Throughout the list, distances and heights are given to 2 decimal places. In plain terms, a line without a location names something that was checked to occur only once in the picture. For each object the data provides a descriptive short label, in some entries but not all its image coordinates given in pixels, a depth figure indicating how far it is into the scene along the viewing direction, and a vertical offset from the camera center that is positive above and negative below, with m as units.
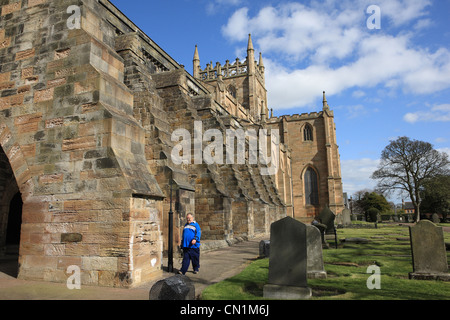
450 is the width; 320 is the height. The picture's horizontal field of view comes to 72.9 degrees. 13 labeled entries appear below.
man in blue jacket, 7.33 -0.83
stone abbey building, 5.70 +1.16
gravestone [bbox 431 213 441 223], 29.97 -1.32
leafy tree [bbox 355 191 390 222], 52.28 +0.59
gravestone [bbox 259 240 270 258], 9.66 -1.28
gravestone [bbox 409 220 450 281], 6.09 -0.94
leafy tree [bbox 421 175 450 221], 36.38 +1.13
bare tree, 37.22 +4.80
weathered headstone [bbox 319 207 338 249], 14.31 -0.54
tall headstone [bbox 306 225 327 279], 6.52 -1.13
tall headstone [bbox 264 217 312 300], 4.79 -0.88
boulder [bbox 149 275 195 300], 4.11 -1.09
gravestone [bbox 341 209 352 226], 27.97 -1.00
